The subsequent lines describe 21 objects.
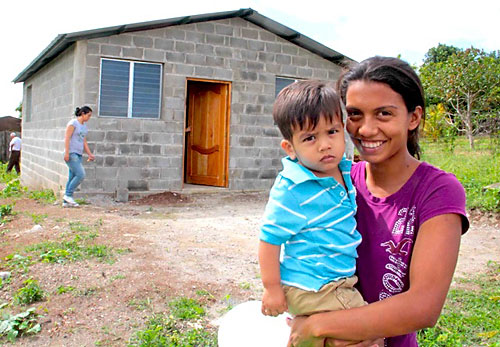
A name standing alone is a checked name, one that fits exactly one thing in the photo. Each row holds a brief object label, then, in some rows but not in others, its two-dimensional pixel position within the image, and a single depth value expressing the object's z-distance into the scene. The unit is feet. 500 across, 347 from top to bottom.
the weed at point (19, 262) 17.13
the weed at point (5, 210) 27.84
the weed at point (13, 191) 37.91
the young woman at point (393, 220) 4.37
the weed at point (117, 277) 15.57
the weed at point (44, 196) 32.44
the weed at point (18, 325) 12.16
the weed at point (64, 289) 14.61
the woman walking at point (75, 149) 28.09
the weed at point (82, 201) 29.94
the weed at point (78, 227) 22.25
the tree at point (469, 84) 60.75
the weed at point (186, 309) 12.90
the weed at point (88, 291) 14.48
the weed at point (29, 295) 14.07
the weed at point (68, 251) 17.70
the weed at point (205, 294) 14.42
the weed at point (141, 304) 13.53
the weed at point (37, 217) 24.80
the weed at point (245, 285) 15.23
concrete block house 31.19
